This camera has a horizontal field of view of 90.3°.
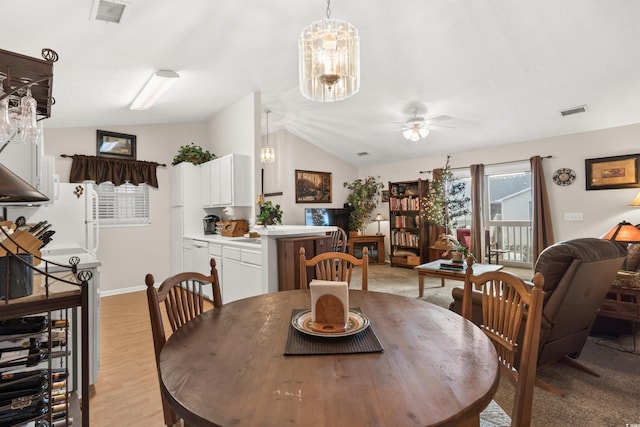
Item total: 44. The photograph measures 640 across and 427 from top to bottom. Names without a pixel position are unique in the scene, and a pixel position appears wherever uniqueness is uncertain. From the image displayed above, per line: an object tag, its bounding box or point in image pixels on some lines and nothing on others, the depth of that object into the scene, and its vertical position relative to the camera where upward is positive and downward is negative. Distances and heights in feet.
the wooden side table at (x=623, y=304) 8.54 -2.52
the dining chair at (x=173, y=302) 4.17 -1.29
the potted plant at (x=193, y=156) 17.22 +3.46
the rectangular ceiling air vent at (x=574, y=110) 13.71 +4.56
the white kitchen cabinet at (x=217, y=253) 14.07 -1.54
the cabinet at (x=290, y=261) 11.66 -1.59
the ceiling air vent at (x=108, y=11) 6.81 +4.66
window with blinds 16.03 +0.84
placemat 3.53 -1.48
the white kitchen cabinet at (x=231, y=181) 14.90 +1.81
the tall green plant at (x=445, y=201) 20.11 +0.93
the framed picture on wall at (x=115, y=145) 15.80 +3.82
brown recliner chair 6.64 -1.54
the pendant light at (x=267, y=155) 17.67 +3.49
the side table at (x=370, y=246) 23.90 -2.19
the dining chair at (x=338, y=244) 15.74 -1.41
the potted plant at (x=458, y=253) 13.88 -1.66
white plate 3.90 -1.42
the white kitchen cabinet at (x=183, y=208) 16.78 +0.58
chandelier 6.35 +3.34
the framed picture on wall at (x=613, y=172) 14.58 +1.96
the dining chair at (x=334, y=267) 6.98 -1.13
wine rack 3.12 -1.59
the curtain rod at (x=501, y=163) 17.27 +3.09
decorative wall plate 16.49 +1.98
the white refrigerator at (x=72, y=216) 12.38 +0.18
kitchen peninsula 11.62 -1.64
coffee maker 17.20 -0.29
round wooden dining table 2.48 -1.51
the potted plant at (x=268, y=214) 13.90 +0.15
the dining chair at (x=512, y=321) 3.69 -1.49
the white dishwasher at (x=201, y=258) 15.05 -1.93
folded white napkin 4.08 -0.95
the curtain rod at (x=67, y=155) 14.77 +3.03
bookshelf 21.75 -0.65
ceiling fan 14.83 +4.10
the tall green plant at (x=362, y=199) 24.64 +1.38
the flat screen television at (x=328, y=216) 22.40 +0.06
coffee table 12.57 -2.31
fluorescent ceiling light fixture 10.87 +4.83
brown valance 15.02 +2.49
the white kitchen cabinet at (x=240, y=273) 11.97 -2.18
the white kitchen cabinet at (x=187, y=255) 16.26 -1.85
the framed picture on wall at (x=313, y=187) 23.00 +2.27
